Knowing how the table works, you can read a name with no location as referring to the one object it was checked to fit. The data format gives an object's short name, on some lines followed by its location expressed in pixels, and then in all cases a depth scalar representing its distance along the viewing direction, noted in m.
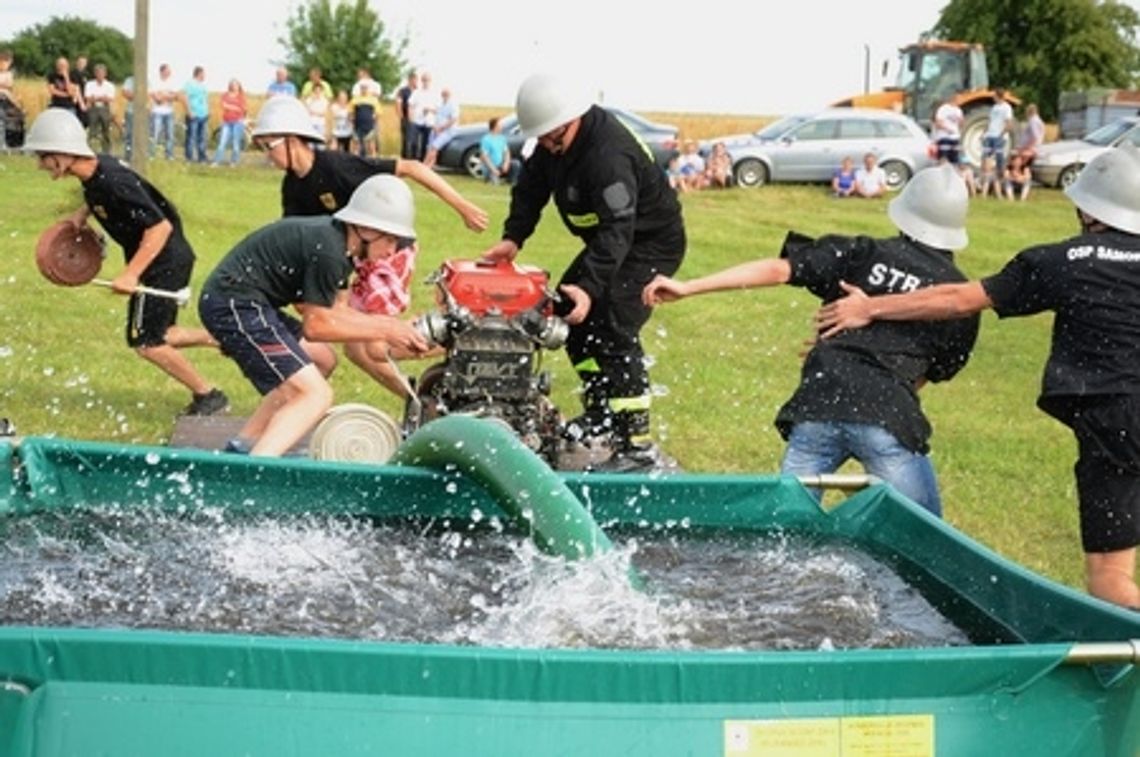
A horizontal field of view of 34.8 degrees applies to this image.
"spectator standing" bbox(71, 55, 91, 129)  31.33
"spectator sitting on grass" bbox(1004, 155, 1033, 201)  34.62
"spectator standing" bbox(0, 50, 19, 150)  30.23
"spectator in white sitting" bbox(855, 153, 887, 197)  32.91
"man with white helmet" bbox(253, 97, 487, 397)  9.60
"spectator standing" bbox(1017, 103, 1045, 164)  35.72
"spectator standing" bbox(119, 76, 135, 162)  30.39
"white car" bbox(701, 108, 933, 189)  34.56
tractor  43.38
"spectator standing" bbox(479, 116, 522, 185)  32.53
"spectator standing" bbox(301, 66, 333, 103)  32.19
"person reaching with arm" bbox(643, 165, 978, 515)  6.55
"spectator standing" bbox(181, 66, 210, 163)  31.67
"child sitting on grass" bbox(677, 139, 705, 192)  34.06
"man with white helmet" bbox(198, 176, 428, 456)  7.91
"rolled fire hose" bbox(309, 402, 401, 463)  8.55
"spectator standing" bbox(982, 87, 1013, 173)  33.84
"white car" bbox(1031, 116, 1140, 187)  35.84
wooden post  22.22
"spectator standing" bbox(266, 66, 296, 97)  30.86
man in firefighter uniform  8.58
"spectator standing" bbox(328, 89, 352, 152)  33.22
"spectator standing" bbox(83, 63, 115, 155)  31.22
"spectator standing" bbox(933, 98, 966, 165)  33.88
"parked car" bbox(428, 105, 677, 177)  33.75
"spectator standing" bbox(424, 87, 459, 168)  33.66
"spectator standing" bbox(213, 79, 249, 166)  32.41
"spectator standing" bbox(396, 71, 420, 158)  33.97
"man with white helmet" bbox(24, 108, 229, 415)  9.92
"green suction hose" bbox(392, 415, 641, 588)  4.53
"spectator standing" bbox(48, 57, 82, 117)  29.95
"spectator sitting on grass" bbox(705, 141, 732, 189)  34.34
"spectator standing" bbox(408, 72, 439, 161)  33.22
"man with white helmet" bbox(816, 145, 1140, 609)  5.98
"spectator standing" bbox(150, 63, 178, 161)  31.31
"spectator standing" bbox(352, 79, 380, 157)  33.22
